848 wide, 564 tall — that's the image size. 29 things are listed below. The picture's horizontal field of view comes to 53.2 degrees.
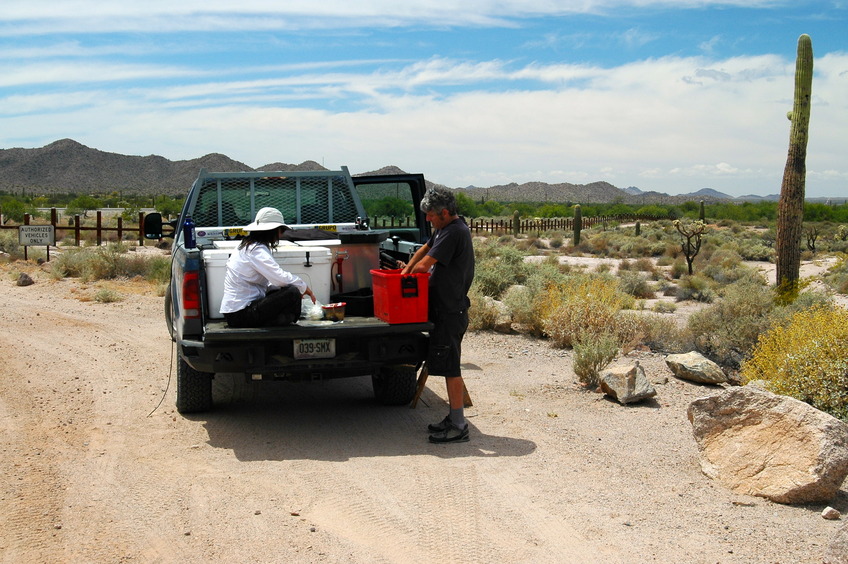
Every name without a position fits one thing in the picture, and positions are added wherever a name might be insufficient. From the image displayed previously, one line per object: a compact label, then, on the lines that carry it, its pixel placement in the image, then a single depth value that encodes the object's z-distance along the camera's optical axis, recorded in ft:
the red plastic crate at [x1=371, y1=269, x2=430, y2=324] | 22.02
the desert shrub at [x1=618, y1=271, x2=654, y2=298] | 67.31
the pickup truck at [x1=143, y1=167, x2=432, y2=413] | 21.86
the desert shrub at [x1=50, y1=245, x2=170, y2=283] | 64.69
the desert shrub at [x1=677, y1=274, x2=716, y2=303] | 65.46
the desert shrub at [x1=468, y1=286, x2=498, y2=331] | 42.09
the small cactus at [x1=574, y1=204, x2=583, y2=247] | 132.57
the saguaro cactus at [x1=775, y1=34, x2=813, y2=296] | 44.55
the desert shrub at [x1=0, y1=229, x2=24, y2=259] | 82.28
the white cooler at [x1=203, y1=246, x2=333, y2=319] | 22.93
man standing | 21.98
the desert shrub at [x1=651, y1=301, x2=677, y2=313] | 57.58
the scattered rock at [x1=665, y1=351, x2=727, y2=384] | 29.55
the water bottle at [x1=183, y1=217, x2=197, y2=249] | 27.02
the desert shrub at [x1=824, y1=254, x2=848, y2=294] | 67.76
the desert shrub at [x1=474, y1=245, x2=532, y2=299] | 55.98
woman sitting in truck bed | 21.61
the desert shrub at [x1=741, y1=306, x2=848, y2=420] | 22.74
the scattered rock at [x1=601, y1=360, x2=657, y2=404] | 26.61
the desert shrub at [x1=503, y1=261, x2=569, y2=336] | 40.06
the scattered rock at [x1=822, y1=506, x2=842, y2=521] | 16.97
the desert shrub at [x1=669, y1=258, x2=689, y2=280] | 86.43
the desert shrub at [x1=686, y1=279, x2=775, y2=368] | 35.09
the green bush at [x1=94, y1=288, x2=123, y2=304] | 51.55
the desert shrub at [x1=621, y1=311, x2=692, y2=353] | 37.27
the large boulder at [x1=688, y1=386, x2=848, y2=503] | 17.46
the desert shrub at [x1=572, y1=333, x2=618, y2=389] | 28.96
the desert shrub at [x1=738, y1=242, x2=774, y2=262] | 107.86
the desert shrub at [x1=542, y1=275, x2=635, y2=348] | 36.86
